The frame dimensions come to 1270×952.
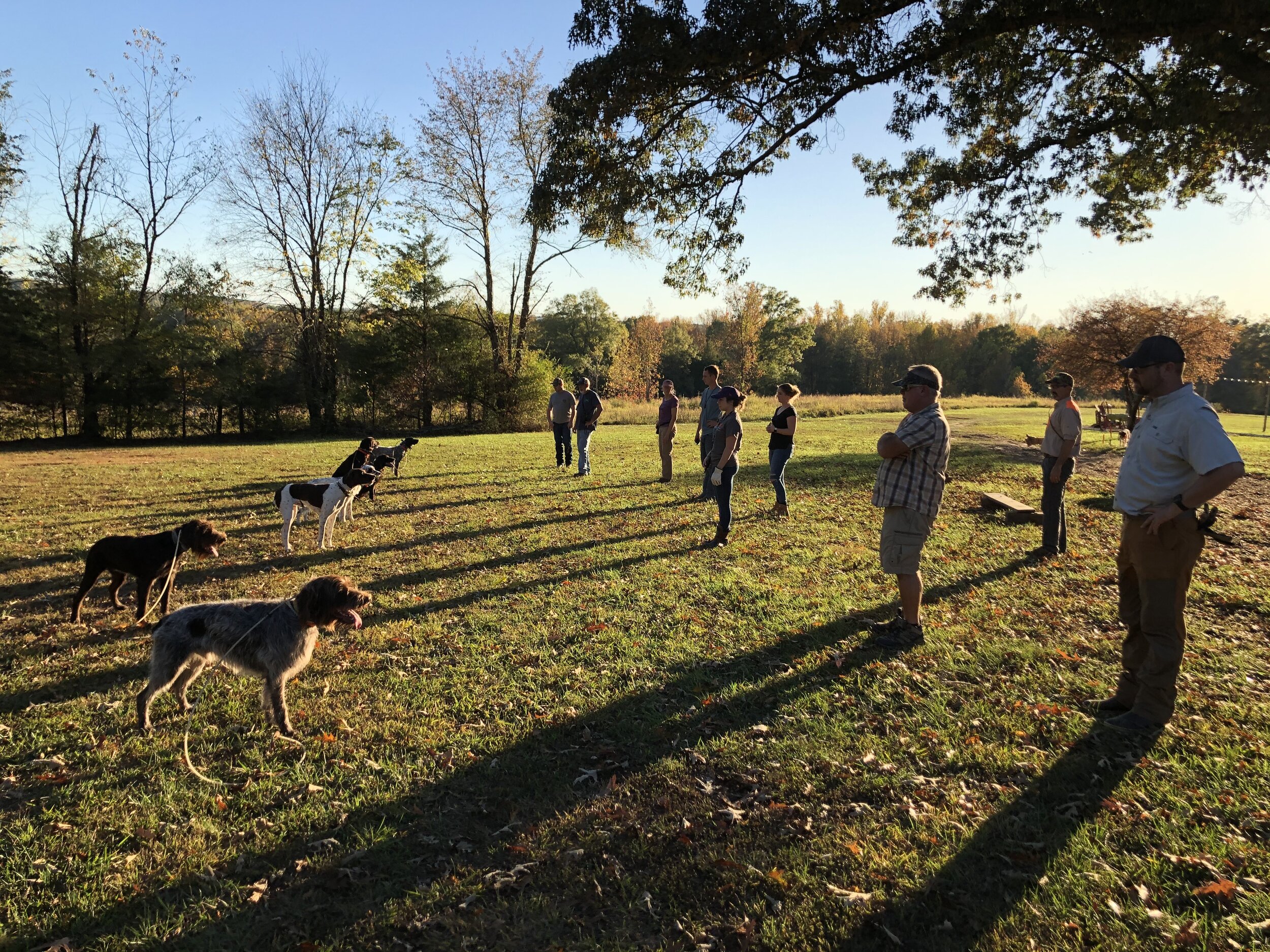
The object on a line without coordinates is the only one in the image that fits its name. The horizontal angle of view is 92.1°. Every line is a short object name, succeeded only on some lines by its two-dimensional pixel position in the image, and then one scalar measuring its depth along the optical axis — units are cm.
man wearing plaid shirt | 460
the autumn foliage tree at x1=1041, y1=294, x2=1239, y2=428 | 2266
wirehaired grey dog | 375
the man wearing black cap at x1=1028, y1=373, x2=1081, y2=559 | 684
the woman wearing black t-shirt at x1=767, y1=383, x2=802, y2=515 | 923
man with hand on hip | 336
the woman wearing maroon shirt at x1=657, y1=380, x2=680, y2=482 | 1163
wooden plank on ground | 962
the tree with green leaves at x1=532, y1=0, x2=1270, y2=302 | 770
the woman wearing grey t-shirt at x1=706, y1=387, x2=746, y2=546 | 769
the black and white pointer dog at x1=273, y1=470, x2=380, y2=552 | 792
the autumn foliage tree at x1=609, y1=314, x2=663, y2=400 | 6694
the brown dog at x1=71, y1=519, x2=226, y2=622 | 516
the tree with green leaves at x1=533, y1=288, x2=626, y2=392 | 6788
